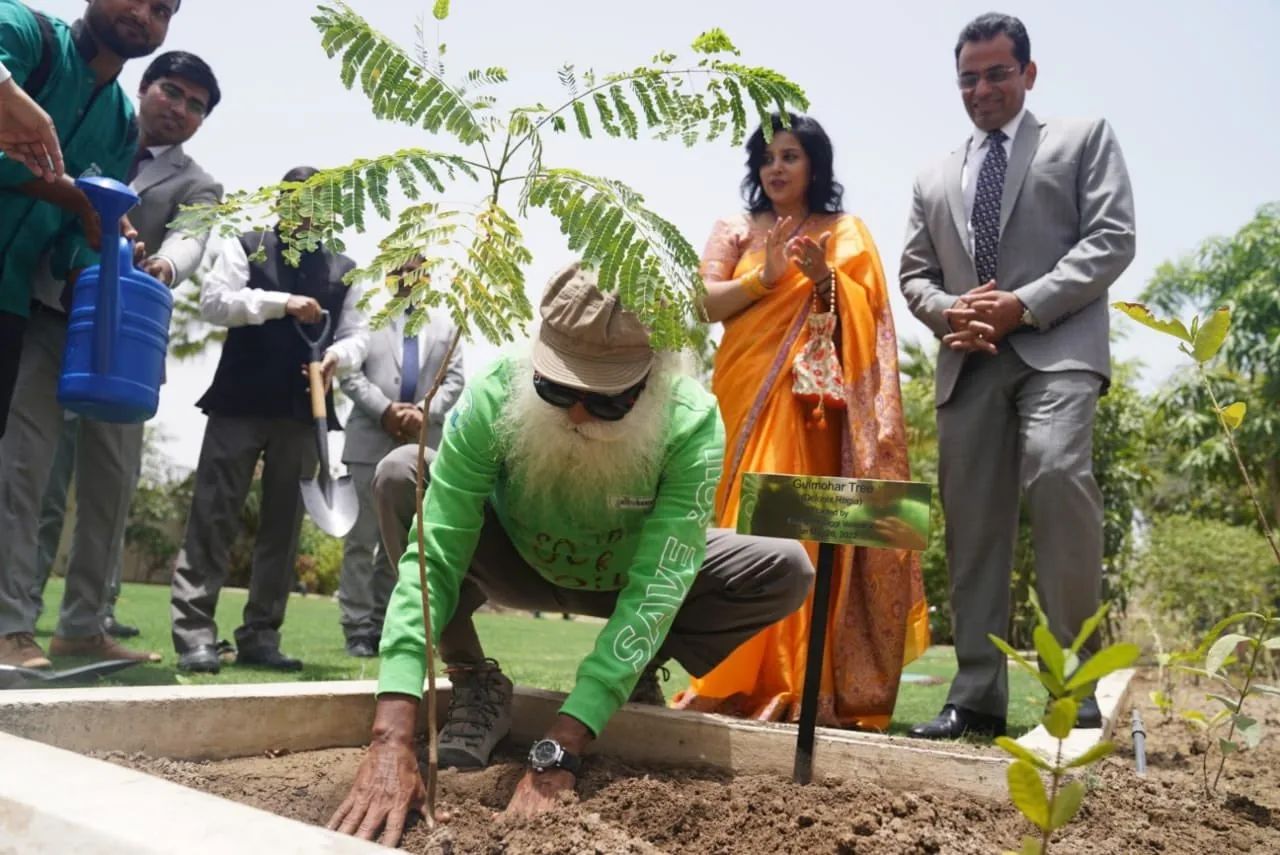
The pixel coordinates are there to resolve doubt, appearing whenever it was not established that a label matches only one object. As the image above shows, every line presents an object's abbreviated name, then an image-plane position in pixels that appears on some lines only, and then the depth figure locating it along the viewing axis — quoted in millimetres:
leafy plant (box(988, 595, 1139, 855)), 929
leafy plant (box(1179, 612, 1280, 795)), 2129
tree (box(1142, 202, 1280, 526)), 18953
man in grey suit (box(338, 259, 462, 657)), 5629
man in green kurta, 3238
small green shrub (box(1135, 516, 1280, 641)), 9984
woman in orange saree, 3586
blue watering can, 3186
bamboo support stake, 1827
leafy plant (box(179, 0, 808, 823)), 1830
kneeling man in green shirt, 2217
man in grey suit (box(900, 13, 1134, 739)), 3258
